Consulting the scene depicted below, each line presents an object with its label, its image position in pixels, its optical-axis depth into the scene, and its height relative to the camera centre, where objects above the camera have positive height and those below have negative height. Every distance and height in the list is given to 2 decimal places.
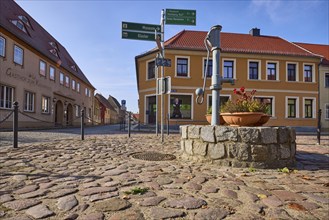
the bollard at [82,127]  9.26 -0.41
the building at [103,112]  44.82 +0.91
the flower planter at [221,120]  5.50 -0.05
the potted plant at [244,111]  4.80 +0.14
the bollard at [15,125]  6.40 -0.26
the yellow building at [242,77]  21.38 +3.85
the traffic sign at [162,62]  9.06 +2.08
